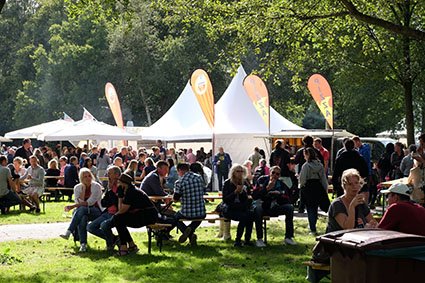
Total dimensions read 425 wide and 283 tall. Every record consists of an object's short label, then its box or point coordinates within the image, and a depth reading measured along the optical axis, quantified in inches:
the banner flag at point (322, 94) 963.3
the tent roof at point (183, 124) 1180.7
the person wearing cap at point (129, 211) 478.3
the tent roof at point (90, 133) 1077.8
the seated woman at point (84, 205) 507.5
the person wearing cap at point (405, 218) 301.9
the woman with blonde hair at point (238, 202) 518.3
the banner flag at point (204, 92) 1024.9
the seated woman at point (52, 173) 950.4
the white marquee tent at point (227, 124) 1168.2
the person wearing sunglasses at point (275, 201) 535.8
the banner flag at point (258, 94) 1025.5
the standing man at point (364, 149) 722.8
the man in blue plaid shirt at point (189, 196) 514.6
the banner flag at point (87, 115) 1370.0
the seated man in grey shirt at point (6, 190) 743.1
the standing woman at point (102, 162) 992.8
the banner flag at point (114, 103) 1262.3
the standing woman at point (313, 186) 584.4
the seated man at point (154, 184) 579.5
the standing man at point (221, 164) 1049.2
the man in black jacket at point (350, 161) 611.8
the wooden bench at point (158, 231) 480.1
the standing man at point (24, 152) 973.5
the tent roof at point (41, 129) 1353.7
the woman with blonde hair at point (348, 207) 365.4
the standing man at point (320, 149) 728.3
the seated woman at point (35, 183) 784.3
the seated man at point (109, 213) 502.9
